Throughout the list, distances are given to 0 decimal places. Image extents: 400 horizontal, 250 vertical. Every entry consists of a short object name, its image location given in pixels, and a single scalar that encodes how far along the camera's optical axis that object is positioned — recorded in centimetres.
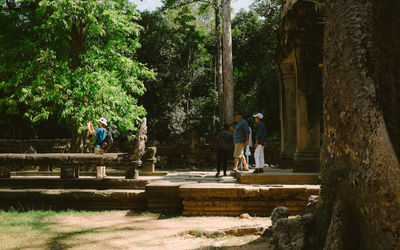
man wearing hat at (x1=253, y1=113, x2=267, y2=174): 869
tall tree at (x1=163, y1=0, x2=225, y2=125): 2027
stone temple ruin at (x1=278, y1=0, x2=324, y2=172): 807
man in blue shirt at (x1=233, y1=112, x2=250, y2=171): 947
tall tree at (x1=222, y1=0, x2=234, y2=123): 1670
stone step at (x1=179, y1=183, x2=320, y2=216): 691
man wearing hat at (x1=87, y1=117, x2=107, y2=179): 916
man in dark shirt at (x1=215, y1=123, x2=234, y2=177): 964
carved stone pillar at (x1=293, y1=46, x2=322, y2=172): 832
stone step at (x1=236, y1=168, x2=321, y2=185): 768
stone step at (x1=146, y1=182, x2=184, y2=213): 740
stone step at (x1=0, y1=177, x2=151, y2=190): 827
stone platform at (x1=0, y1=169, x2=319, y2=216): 693
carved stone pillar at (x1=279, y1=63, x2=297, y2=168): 1047
